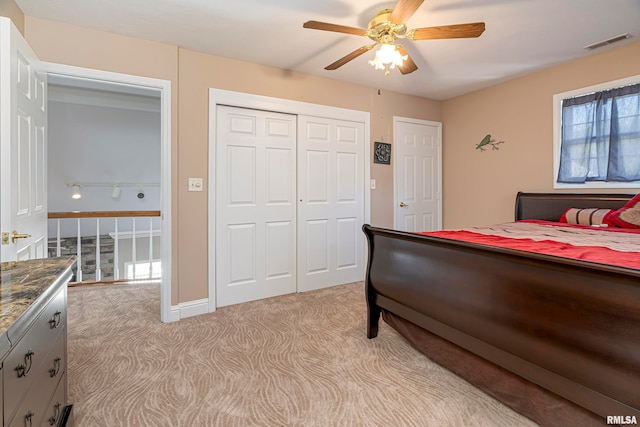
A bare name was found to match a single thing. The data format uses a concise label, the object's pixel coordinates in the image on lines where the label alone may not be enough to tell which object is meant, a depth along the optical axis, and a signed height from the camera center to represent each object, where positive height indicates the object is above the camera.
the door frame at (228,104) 2.95 +0.94
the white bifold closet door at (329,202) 3.51 -0.02
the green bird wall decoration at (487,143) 3.86 +0.74
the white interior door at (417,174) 4.14 +0.37
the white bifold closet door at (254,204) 3.07 -0.05
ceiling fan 1.86 +1.08
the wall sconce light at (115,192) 5.59 +0.10
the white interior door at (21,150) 1.51 +0.26
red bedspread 1.47 -0.24
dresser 0.76 -0.43
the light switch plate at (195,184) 2.88 +0.14
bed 1.10 -0.53
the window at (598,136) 2.78 +0.64
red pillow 2.45 -0.09
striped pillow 2.69 -0.11
